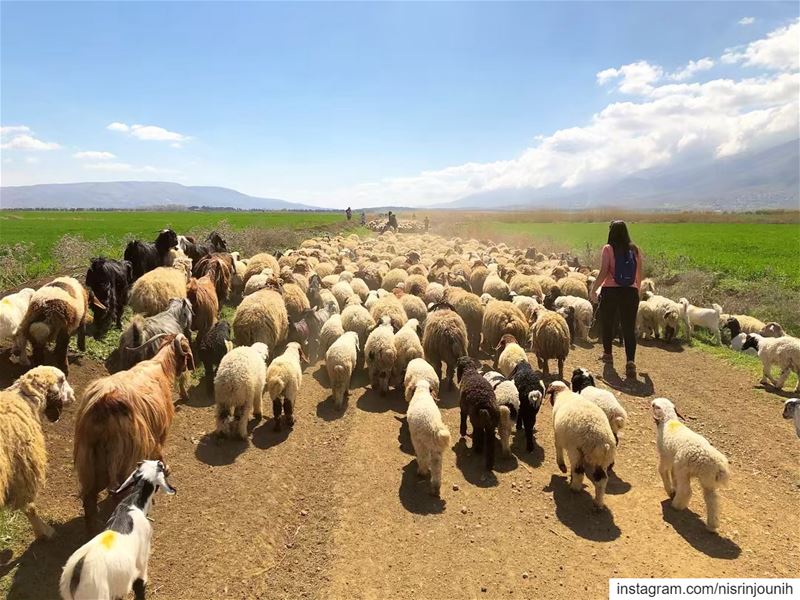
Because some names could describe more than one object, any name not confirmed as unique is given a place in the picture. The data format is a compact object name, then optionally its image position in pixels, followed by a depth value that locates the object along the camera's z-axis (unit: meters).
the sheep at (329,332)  9.65
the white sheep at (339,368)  7.97
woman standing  9.09
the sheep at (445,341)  8.76
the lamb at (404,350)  8.59
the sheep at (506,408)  6.40
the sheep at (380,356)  8.43
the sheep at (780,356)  8.69
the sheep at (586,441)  5.30
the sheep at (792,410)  6.71
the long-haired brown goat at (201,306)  9.45
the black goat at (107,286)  9.32
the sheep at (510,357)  8.26
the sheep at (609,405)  6.26
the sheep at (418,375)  7.29
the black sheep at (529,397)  6.57
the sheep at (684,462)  4.90
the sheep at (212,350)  7.88
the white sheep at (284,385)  6.94
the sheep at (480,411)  6.14
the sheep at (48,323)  6.88
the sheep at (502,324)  9.87
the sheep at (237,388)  6.41
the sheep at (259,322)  8.85
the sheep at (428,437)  5.62
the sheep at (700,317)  12.40
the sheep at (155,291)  8.81
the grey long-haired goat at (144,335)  6.82
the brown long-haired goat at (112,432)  4.45
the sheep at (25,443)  4.20
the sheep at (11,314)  6.84
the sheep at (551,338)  9.06
